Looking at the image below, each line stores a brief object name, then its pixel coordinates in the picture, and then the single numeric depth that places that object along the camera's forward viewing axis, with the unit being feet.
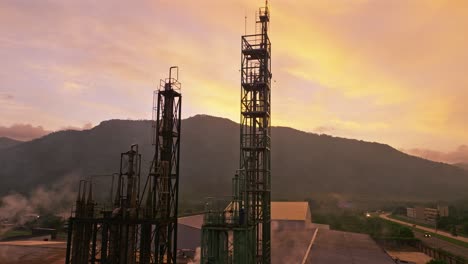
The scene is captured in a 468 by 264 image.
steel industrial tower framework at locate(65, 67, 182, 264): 77.61
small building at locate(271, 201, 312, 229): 171.42
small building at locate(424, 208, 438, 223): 388.62
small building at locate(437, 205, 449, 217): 372.25
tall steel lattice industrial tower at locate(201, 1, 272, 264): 87.35
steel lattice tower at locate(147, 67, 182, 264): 86.07
